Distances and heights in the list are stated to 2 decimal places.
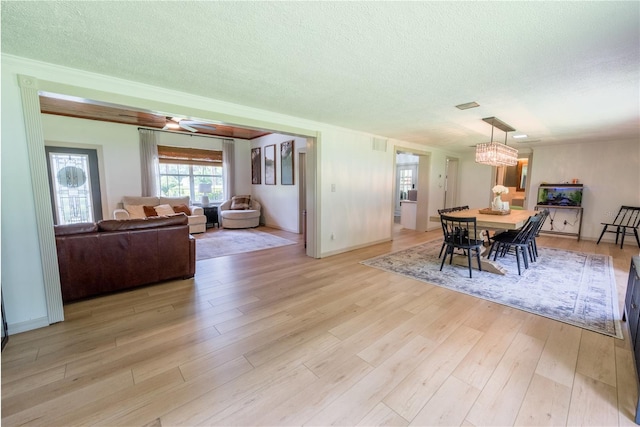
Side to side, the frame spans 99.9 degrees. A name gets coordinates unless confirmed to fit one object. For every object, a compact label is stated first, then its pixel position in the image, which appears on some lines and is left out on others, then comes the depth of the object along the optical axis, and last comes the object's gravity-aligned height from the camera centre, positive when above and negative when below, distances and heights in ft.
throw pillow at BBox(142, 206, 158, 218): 20.18 -2.30
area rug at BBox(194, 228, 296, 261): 16.66 -4.37
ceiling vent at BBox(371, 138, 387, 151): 17.88 +2.53
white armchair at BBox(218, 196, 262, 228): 24.45 -2.89
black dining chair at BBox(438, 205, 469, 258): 15.34 -1.71
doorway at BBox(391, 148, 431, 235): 23.12 -1.65
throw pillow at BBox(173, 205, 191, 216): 22.09 -2.33
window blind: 23.09 +2.22
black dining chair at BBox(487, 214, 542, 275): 12.98 -2.79
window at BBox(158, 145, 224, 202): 23.58 +0.82
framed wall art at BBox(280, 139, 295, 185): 22.84 +1.67
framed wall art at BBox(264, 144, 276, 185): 24.82 +1.57
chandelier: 13.60 +1.60
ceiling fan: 15.99 +3.53
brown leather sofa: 9.25 -2.80
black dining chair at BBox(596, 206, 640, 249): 18.49 -2.66
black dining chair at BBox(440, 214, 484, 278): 12.33 -2.64
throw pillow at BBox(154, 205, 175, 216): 20.82 -2.30
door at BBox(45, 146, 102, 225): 19.10 -0.31
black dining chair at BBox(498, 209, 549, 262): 14.13 -2.86
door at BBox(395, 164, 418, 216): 30.58 +0.24
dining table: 12.10 -1.86
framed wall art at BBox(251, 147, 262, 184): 26.73 +1.48
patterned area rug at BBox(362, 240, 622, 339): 8.89 -4.26
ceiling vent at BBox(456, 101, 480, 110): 10.64 +3.12
